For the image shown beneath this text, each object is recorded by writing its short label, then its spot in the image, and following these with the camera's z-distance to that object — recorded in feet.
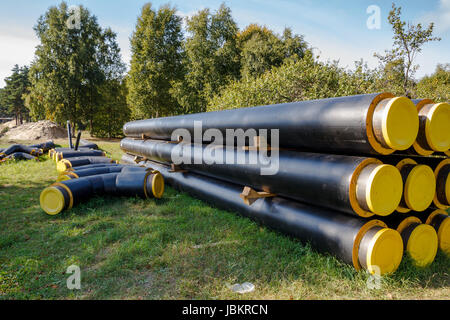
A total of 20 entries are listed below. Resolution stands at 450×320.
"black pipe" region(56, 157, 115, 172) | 22.09
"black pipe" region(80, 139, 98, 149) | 39.62
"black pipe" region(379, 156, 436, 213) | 8.20
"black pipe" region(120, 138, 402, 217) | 7.59
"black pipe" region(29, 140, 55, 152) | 41.47
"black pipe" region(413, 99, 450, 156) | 7.94
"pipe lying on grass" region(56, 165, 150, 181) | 17.30
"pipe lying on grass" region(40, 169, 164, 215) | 15.26
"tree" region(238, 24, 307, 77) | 65.36
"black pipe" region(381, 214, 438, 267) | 8.60
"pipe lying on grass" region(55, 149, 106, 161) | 26.68
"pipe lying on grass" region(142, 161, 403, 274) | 7.88
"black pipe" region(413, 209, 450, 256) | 9.25
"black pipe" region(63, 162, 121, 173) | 19.03
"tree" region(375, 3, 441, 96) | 28.12
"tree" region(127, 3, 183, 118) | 73.87
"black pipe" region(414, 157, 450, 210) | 8.89
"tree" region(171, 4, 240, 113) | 70.90
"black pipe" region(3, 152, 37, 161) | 33.73
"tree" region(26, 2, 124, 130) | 72.69
